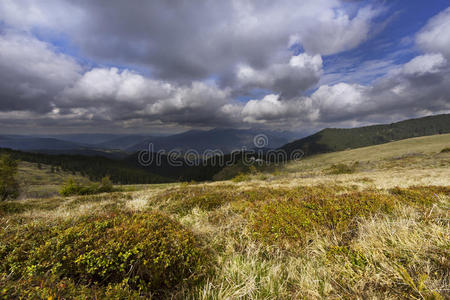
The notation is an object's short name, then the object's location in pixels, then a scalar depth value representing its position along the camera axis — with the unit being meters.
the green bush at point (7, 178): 30.25
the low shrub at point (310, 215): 3.98
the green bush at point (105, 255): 2.55
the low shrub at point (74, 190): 26.90
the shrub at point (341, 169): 37.27
